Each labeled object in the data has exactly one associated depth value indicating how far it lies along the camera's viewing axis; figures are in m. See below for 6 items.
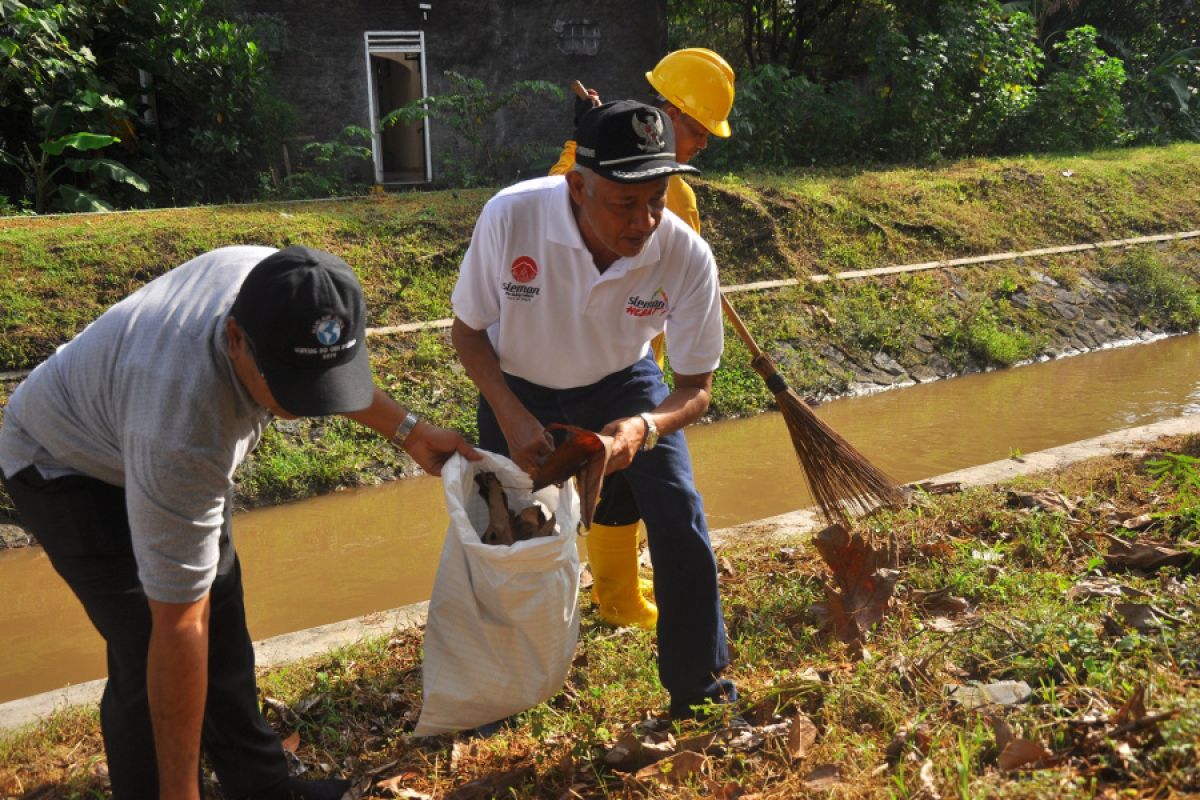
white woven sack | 2.71
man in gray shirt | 2.03
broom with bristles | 4.26
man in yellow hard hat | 3.84
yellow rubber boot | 3.85
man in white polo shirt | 2.89
